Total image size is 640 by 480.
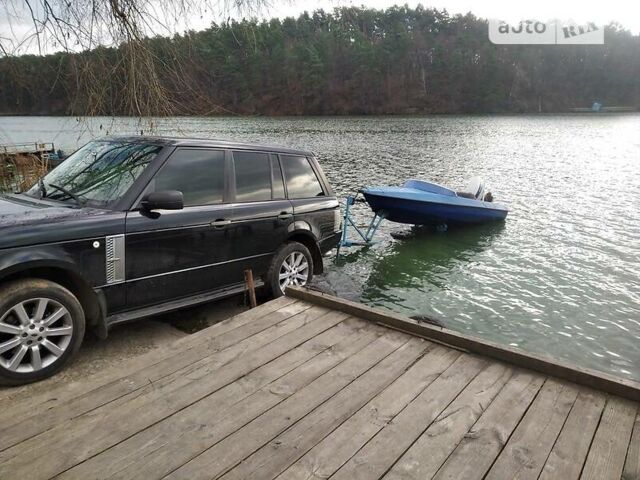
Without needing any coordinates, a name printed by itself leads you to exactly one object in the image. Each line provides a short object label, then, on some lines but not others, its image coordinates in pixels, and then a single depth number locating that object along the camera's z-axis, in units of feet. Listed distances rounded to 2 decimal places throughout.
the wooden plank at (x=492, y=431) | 7.48
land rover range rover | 12.14
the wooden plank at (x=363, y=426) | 7.41
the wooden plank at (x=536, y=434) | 7.55
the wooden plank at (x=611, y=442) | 7.56
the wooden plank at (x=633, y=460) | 7.48
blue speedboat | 37.99
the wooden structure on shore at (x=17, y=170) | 39.27
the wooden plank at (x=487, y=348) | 9.80
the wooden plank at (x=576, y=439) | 7.55
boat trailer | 33.22
